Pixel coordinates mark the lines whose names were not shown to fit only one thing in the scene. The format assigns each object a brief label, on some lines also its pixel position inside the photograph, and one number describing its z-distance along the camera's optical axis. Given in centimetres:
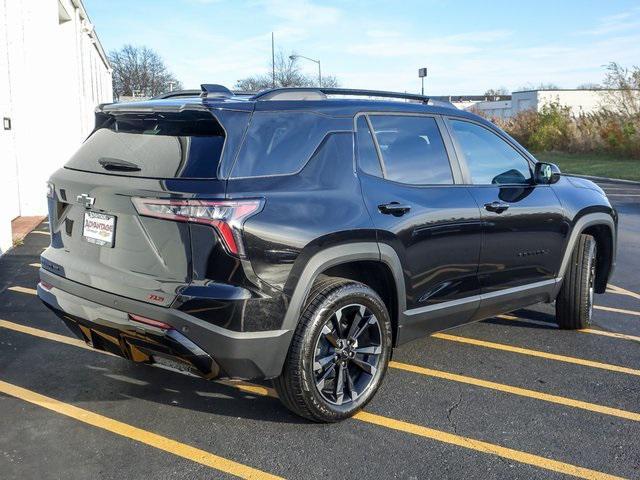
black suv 318
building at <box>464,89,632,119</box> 5566
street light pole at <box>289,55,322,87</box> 4969
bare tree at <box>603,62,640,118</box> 2867
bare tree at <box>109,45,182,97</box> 7444
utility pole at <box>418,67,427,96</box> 3331
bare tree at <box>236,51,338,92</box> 6166
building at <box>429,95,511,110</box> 8050
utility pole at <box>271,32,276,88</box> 5807
